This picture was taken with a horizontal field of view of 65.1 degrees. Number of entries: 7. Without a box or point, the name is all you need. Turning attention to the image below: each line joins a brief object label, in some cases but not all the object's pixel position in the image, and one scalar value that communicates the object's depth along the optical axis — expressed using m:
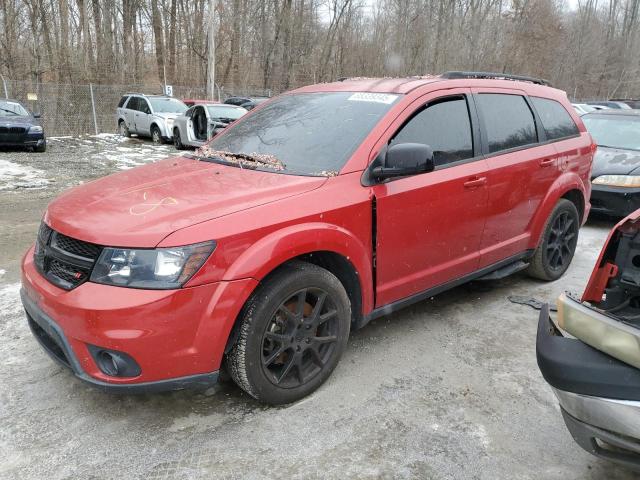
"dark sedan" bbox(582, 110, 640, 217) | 6.70
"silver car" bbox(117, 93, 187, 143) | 16.64
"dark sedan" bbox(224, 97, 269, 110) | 21.44
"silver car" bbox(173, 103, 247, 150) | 13.90
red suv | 2.34
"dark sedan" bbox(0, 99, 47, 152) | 12.92
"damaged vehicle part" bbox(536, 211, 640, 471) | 1.85
